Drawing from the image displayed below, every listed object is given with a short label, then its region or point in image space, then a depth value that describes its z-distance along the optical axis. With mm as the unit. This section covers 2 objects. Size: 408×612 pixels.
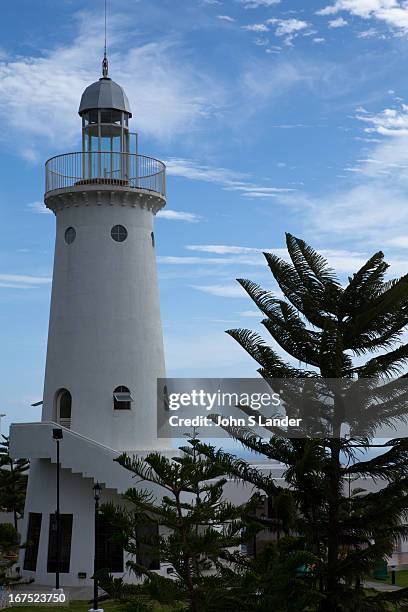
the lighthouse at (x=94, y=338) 27797
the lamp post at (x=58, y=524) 25859
